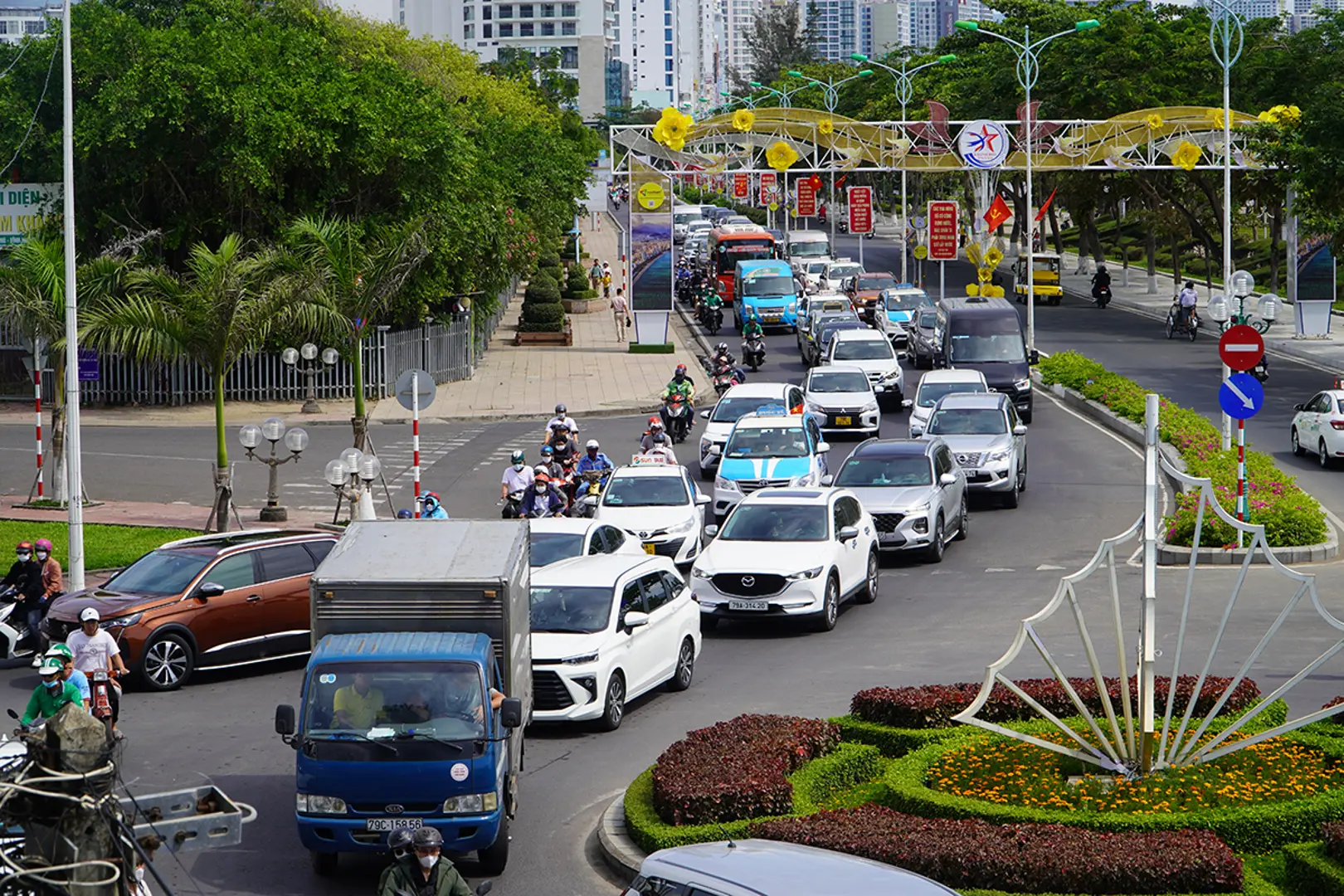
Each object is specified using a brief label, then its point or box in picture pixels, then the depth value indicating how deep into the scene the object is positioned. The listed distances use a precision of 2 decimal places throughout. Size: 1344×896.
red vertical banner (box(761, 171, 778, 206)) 98.56
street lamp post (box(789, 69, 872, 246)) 79.15
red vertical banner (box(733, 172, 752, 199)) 126.15
